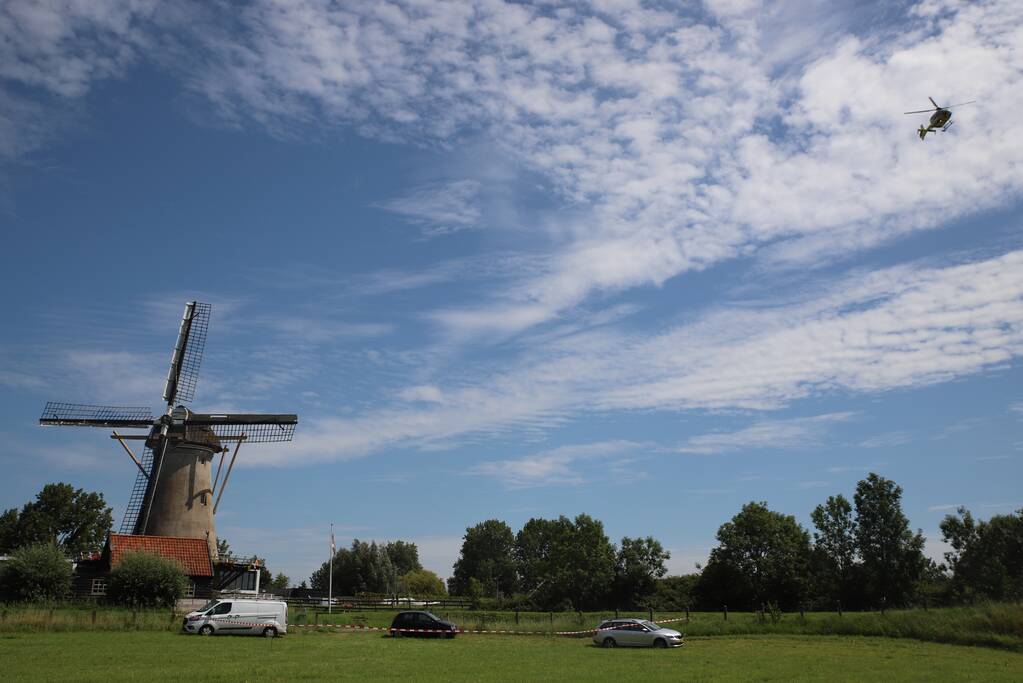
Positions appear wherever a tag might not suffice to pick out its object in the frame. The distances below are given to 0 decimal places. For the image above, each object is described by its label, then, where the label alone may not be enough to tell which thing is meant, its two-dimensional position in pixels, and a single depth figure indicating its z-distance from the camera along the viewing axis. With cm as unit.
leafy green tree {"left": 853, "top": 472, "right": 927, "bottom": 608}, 6725
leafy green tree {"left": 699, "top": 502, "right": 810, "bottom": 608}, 7500
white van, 3609
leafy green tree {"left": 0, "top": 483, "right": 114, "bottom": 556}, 8412
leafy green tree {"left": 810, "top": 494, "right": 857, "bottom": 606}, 6956
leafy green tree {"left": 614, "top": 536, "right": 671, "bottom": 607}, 8550
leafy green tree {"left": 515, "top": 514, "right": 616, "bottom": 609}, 8650
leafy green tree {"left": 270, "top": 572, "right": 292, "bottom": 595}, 10853
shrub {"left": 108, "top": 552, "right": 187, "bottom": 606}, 4334
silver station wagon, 3469
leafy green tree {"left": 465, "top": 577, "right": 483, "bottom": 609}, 8083
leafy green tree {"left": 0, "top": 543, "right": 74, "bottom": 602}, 4206
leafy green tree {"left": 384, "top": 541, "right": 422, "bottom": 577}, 13875
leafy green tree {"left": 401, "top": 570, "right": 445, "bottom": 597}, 12212
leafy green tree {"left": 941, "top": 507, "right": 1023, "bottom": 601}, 6318
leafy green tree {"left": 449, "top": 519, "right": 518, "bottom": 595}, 13925
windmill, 5122
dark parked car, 3900
